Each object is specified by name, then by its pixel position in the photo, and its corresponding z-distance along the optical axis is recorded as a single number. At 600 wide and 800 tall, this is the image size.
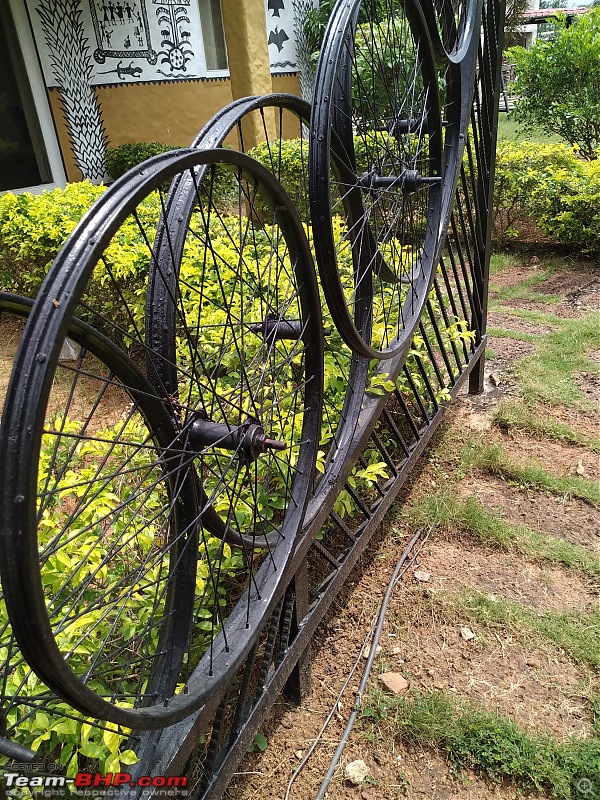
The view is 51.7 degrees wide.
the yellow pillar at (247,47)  7.34
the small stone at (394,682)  2.03
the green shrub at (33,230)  4.27
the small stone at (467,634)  2.20
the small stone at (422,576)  2.47
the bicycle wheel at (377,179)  1.56
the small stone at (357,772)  1.78
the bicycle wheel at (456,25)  2.56
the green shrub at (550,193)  5.86
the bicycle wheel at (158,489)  0.77
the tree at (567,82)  7.22
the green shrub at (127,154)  7.97
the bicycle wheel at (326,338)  1.21
